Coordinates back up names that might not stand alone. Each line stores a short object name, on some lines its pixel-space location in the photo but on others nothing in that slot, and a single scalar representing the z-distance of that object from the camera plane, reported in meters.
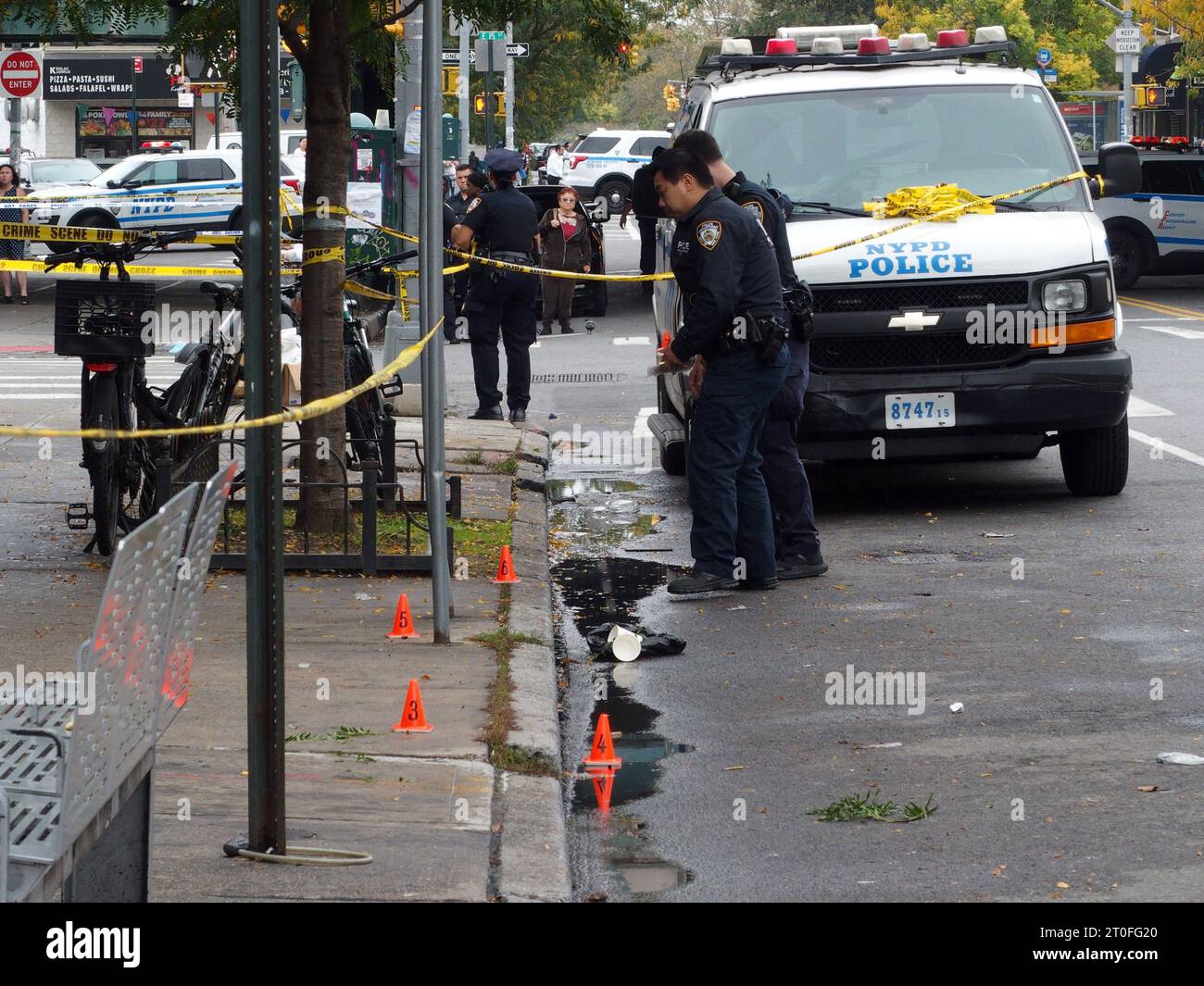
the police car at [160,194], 34.22
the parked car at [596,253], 24.12
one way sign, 38.22
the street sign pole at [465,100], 33.72
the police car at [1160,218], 25.73
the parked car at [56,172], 40.62
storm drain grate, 18.77
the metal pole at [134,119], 57.64
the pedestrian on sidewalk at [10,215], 26.42
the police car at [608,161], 50.53
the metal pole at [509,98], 50.39
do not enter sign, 25.11
